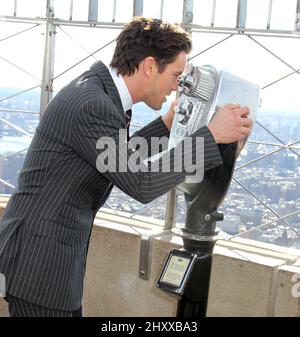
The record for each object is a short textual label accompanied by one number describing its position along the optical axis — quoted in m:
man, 1.37
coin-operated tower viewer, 1.48
